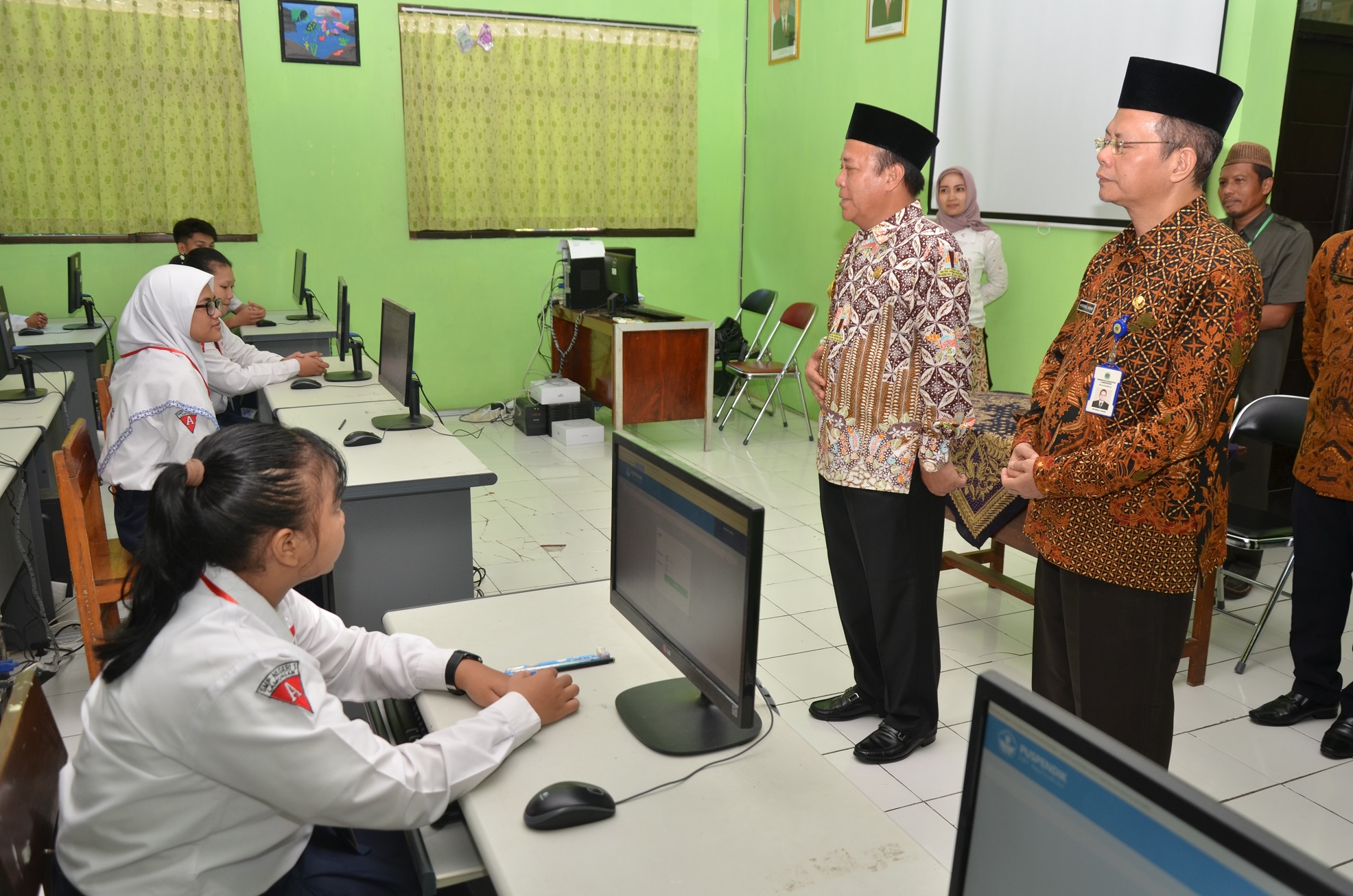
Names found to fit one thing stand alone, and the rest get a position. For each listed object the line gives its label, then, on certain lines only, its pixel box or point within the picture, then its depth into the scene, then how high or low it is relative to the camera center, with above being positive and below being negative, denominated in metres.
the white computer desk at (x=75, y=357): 5.48 -0.81
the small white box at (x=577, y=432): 6.36 -1.34
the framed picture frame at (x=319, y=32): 6.50 +1.15
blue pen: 1.79 -0.78
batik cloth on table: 3.43 -0.86
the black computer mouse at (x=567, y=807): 1.33 -0.77
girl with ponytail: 1.28 -0.66
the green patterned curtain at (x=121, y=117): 6.00 +0.55
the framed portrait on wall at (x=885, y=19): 5.81 +1.17
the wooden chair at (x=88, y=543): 2.58 -0.92
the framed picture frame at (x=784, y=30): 6.91 +1.29
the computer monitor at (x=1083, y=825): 0.66 -0.44
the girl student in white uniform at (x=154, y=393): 3.12 -0.56
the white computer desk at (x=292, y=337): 5.90 -0.73
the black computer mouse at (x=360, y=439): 3.51 -0.78
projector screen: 4.20 +0.65
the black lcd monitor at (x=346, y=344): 4.73 -0.63
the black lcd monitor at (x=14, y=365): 4.11 -0.65
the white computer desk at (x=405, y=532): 3.09 -0.99
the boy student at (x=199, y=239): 5.82 -0.17
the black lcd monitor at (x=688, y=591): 1.43 -0.58
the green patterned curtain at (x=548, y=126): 6.84 +0.62
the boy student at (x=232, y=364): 4.24 -0.67
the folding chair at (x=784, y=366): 6.55 -0.95
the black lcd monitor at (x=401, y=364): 3.71 -0.57
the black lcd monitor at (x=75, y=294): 5.81 -0.49
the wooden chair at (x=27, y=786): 1.25 -0.76
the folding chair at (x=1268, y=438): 3.27 -0.68
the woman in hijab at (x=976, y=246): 4.96 -0.11
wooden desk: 6.07 -0.91
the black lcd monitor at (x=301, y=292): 6.43 -0.51
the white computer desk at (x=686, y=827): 1.24 -0.79
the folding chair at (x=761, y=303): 7.22 -0.60
